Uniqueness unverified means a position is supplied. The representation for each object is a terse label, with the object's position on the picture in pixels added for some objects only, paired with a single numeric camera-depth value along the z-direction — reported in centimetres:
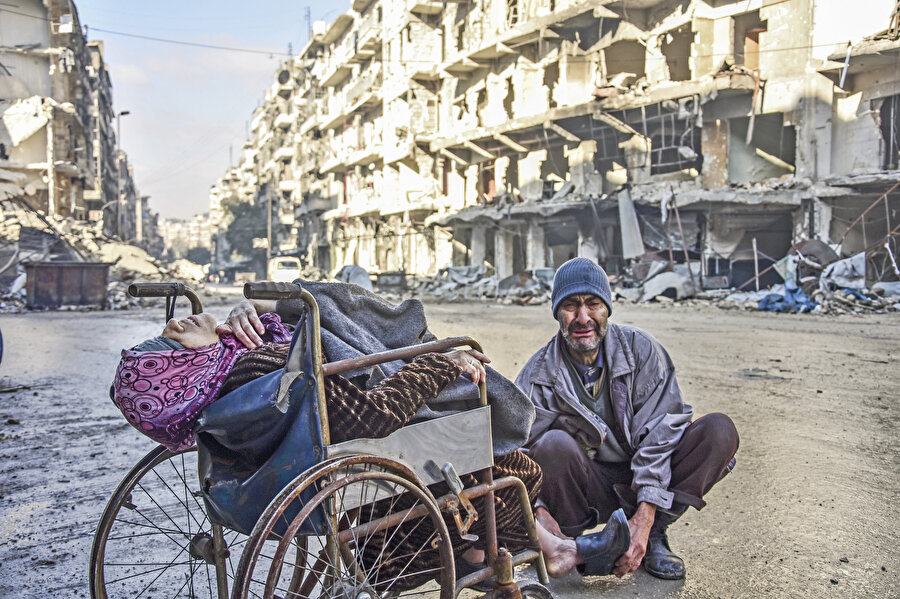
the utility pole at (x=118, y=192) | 5498
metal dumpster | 2091
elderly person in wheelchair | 200
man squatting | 287
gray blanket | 218
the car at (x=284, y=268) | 3469
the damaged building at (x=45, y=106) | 3522
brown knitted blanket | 198
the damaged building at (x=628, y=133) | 2094
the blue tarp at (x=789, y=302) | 1664
